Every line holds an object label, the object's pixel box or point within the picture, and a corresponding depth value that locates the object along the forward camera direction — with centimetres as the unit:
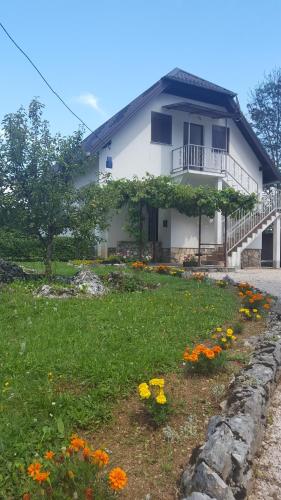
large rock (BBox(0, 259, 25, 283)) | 821
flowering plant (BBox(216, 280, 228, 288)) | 862
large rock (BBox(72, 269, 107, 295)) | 734
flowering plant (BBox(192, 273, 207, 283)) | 951
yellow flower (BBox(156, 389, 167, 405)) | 270
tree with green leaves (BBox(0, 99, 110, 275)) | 812
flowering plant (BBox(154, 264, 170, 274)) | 1138
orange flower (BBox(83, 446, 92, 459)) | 196
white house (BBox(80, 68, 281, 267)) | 1723
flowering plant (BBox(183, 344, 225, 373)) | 350
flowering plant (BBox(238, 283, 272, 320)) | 579
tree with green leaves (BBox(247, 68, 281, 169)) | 3762
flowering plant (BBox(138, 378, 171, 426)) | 273
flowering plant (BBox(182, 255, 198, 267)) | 1578
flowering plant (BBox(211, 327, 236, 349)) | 425
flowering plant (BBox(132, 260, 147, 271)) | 986
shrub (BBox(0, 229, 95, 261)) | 834
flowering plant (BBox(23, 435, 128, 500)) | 181
